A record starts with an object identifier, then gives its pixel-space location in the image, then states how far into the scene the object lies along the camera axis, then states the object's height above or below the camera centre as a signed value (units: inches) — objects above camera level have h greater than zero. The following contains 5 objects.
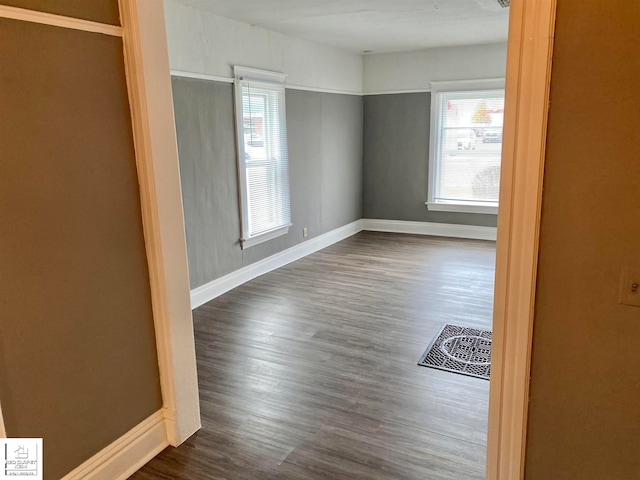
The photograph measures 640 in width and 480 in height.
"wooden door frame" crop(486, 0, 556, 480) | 54.1 -10.5
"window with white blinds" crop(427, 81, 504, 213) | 257.8 -3.5
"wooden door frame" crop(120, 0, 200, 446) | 79.0 -10.2
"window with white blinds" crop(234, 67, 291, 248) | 188.1 -3.0
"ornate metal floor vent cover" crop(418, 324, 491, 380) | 123.6 -57.3
